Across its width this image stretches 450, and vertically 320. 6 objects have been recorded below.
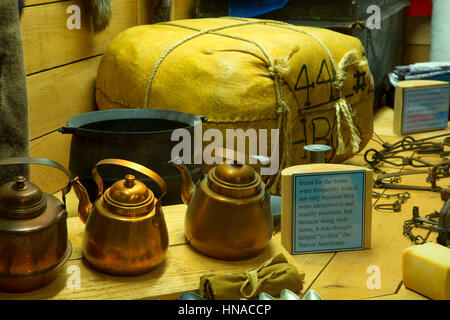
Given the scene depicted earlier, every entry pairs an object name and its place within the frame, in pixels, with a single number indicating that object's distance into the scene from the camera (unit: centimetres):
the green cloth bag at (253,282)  119
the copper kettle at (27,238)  110
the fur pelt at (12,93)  149
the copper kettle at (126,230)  119
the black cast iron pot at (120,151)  156
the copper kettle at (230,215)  128
